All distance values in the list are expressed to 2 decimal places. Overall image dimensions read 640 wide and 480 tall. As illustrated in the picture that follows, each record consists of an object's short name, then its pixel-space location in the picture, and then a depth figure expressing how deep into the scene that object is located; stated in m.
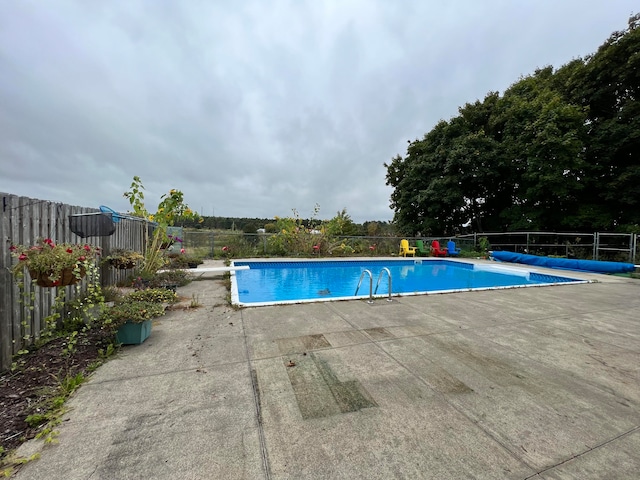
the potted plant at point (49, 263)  2.11
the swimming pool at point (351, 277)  6.74
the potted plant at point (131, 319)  2.53
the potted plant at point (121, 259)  4.13
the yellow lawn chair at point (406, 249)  12.93
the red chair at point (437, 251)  13.34
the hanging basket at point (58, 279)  2.14
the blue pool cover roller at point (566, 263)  8.27
